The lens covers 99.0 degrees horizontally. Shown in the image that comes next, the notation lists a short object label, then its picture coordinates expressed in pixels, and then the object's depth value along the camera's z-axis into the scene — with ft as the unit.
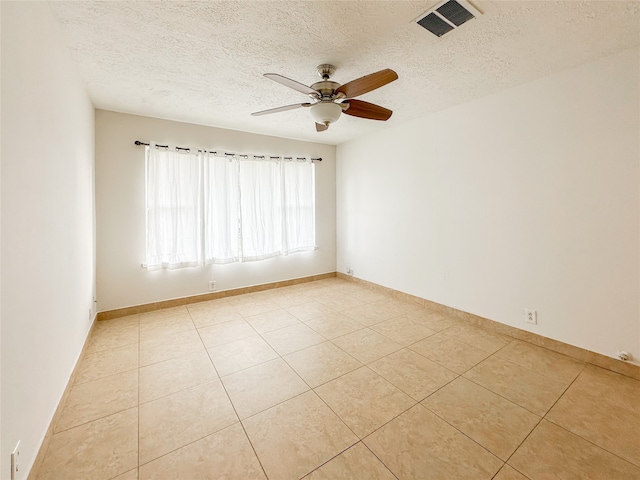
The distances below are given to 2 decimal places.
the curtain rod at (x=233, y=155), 11.22
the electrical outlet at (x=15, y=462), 3.71
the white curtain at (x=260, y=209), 13.70
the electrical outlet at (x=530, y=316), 8.66
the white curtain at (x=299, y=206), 15.05
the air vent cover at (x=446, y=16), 5.29
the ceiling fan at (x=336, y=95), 6.32
